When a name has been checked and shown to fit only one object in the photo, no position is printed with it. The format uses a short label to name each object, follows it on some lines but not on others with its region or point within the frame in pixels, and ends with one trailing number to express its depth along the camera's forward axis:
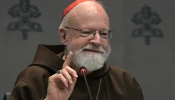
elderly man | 5.16
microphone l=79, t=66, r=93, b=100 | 4.56
